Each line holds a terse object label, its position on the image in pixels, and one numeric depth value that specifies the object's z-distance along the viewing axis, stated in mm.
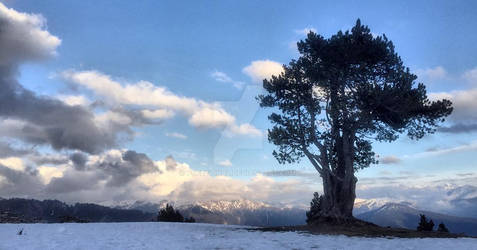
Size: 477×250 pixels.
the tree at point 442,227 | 31397
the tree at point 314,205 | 38922
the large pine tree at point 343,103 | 25922
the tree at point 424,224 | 32875
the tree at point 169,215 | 36000
